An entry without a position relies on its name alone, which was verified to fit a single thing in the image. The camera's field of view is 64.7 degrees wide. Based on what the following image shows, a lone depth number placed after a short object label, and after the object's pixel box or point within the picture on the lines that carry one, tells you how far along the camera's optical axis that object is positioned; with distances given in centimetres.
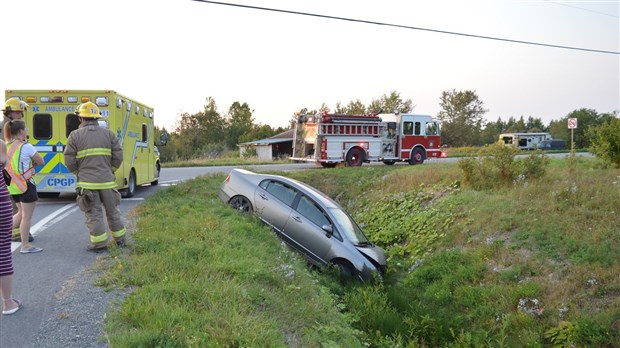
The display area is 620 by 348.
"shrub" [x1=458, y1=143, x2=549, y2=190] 1269
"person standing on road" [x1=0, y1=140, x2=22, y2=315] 436
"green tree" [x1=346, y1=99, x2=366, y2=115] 6654
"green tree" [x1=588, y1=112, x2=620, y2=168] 1279
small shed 4500
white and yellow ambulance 1113
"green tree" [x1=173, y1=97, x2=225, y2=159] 6183
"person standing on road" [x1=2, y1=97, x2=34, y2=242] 662
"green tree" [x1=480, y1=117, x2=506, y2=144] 8276
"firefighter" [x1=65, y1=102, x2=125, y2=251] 648
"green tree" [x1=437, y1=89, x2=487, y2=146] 7569
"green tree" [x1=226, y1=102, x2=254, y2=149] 6625
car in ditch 870
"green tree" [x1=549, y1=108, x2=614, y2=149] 6724
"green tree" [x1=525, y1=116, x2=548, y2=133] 10178
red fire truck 2034
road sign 2776
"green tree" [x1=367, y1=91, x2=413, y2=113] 6656
